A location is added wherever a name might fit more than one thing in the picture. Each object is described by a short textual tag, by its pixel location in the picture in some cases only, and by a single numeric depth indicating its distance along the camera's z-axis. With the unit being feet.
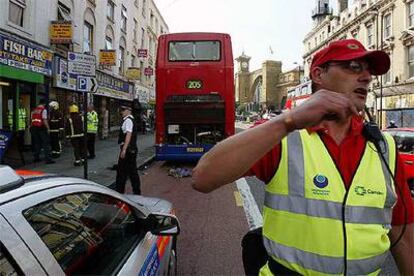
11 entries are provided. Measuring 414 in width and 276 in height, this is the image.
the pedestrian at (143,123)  112.68
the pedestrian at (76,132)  44.34
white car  6.29
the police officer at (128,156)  29.63
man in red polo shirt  5.29
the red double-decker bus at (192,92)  46.65
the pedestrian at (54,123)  47.11
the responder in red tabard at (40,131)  44.68
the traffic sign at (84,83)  34.94
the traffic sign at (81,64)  34.24
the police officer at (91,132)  50.85
